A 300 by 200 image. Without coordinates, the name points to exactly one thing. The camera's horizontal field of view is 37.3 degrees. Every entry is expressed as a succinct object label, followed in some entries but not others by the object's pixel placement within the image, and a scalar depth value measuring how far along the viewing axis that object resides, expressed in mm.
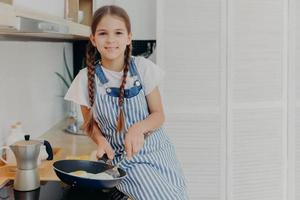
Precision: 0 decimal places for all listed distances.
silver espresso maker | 1332
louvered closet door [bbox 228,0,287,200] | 2760
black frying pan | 1233
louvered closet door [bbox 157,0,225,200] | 2705
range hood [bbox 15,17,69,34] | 938
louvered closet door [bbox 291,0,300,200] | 2818
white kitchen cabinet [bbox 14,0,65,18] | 1093
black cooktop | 1319
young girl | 1316
